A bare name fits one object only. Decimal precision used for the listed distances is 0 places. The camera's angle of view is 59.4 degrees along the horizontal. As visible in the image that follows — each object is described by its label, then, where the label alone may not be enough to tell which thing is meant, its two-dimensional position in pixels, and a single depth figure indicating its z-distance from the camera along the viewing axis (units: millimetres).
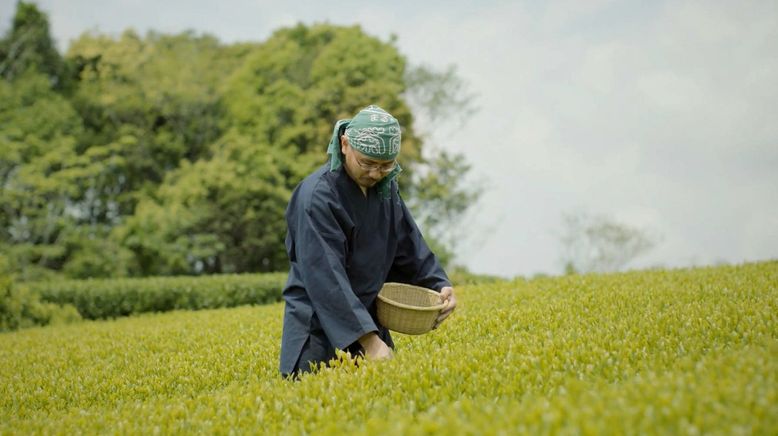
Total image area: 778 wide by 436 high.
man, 4531
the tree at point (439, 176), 28625
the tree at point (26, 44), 31750
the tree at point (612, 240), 32188
